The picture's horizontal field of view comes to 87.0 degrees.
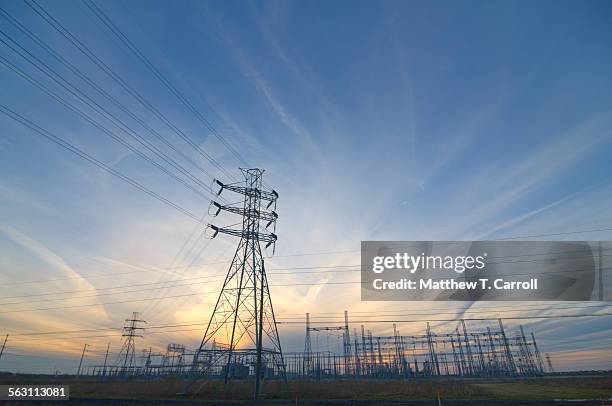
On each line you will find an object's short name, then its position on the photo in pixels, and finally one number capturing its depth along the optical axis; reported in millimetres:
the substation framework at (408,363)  64312
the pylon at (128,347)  62106
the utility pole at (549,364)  96006
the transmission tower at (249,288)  24953
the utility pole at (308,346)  56125
